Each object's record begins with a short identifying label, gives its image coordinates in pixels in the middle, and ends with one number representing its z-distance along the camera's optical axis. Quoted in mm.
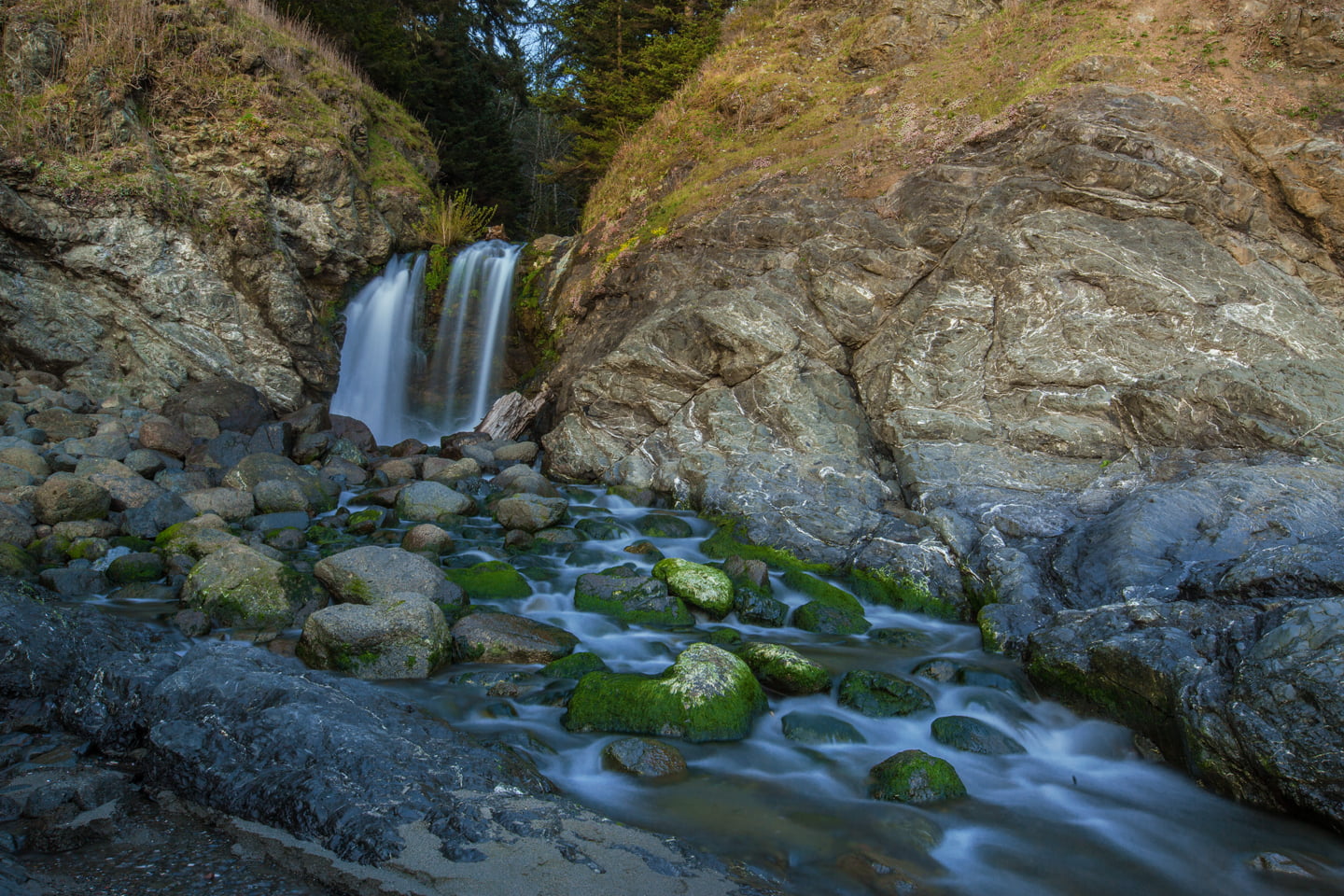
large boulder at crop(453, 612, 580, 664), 6406
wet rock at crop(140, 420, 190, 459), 10695
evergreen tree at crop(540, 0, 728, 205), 16578
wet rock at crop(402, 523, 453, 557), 8750
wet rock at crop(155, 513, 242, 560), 7867
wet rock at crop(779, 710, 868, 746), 5473
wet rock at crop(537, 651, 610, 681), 6176
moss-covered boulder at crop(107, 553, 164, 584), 7348
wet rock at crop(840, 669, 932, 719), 5859
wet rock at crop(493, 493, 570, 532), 9594
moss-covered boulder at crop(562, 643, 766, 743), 5355
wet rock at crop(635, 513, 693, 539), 9656
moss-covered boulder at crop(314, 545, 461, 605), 6996
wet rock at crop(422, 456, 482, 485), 11328
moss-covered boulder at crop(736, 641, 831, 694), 6051
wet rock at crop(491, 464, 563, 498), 10836
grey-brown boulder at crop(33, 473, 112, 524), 8195
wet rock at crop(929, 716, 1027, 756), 5488
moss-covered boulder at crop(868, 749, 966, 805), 4809
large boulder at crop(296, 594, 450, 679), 5898
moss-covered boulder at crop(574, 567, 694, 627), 7449
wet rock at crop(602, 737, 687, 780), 4898
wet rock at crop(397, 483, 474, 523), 9914
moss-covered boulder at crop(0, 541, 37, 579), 7078
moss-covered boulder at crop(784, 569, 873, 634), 7469
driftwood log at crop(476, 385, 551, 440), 13422
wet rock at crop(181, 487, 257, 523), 9172
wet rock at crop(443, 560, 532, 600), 7766
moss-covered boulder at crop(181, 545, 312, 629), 6695
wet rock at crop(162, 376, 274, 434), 11875
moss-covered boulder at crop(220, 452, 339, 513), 9969
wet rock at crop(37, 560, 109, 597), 7133
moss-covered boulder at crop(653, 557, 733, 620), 7594
